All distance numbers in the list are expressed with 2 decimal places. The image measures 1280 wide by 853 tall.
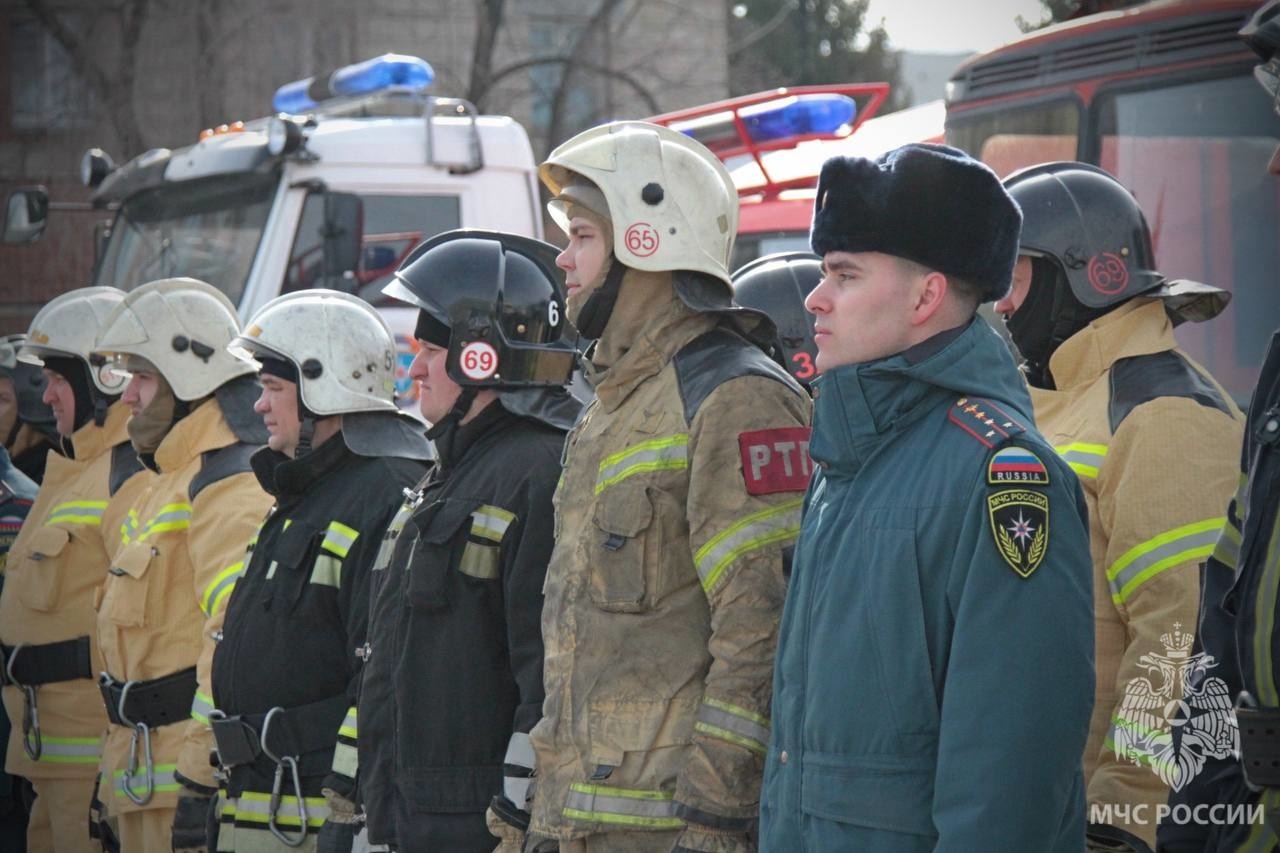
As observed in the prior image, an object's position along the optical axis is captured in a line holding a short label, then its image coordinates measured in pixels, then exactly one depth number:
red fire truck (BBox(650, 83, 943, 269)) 10.65
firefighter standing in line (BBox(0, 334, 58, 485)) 8.97
